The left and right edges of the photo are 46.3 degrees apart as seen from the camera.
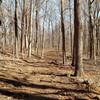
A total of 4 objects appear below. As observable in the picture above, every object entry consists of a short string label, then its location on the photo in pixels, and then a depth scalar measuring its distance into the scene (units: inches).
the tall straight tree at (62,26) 362.3
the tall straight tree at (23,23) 492.1
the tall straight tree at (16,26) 385.2
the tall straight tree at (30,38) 465.8
